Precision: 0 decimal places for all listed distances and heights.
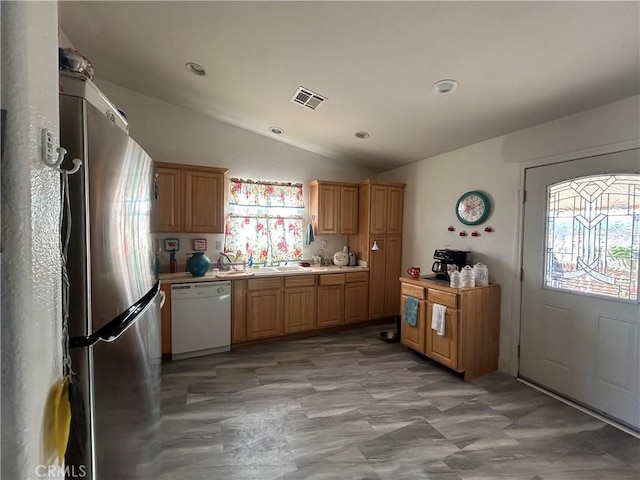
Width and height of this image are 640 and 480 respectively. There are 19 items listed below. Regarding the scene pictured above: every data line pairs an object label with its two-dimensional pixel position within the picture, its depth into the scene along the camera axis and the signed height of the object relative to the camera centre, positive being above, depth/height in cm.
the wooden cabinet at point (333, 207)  440 +39
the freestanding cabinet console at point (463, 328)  289 -98
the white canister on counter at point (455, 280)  306 -49
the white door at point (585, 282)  222 -41
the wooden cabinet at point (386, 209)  439 +38
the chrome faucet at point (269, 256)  438 -38
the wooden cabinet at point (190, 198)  342 +40
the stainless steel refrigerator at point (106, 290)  86 -21
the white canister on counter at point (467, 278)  307 -47
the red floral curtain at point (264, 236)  414 -7
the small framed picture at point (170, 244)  368 -18
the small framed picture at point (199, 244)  385 -18
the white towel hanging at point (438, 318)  302 -89
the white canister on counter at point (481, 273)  317 -43
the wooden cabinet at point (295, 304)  358 -97
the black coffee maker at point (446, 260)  338 -31
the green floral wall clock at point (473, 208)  325 +31
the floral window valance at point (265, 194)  413 +56
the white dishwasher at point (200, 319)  321 -101
